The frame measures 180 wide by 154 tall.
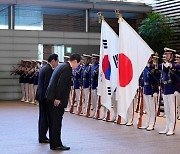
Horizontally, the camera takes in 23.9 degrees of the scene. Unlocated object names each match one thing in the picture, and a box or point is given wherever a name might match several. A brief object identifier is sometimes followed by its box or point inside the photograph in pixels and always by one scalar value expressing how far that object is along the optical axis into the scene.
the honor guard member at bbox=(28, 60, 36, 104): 14.93
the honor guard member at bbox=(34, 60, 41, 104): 14.35
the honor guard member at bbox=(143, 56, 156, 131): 8.36
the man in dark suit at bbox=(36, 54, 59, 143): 7.07
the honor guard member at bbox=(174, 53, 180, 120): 7.86
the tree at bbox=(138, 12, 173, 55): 15.16
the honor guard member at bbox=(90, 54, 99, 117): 10.48
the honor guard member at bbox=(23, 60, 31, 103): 15.20
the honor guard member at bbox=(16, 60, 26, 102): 15.52
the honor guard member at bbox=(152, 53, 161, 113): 8.28
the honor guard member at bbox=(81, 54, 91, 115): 11.06
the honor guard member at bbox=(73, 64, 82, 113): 11.52
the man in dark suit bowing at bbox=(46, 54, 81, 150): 6.35
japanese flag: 7.38
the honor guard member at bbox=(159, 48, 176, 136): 7.82
